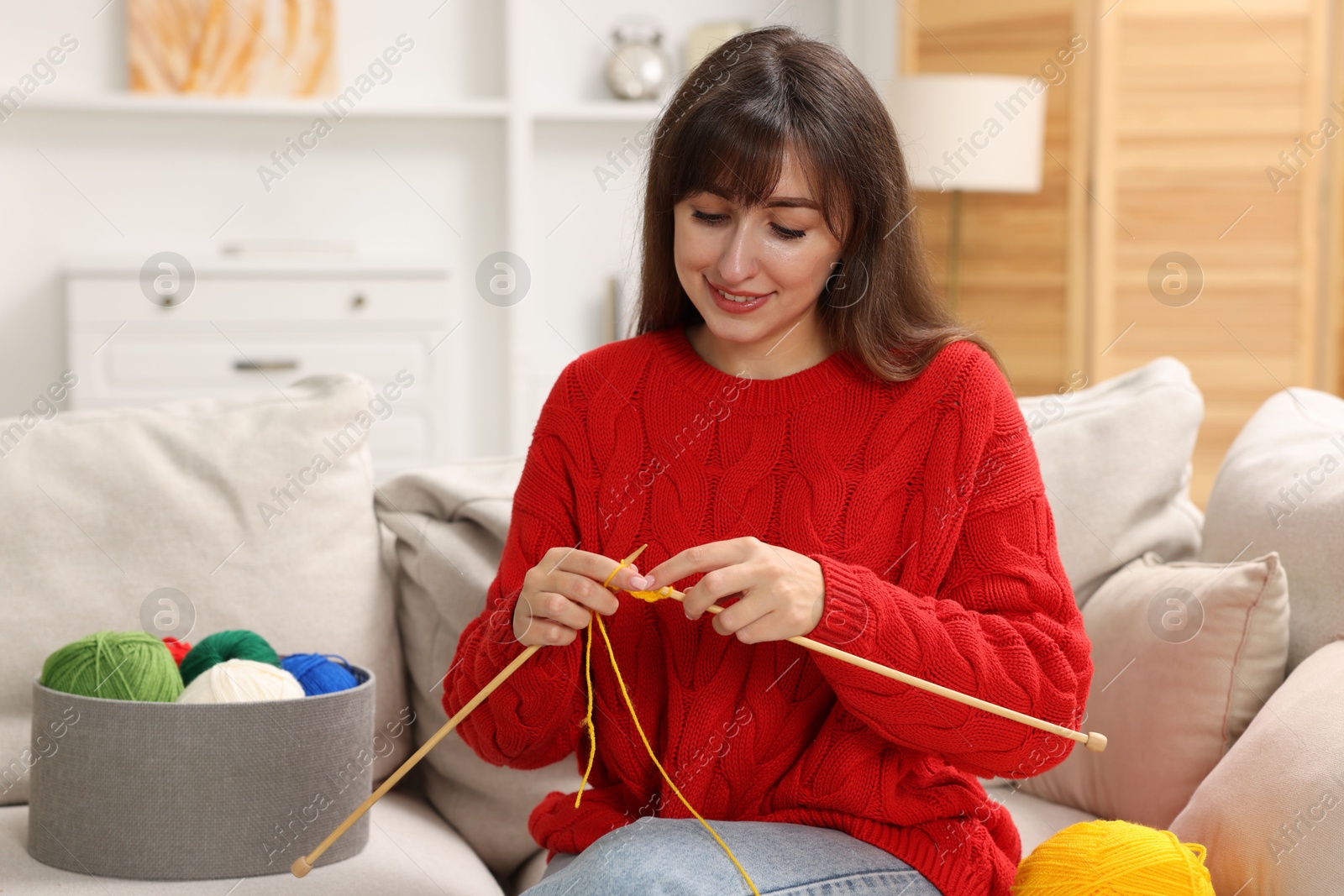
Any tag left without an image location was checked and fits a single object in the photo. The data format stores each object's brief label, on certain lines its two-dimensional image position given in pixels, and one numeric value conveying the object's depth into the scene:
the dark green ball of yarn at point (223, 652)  2.56
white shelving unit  5.79
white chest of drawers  5.26
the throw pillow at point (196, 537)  2.65
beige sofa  2.58
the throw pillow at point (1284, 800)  2.38
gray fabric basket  2.48
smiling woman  2.35
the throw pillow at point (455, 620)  2.73
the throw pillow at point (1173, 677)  2.58
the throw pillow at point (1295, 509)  2.60
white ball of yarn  2.51
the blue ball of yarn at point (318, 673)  2.56
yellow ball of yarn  2.40
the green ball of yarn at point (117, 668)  2.50
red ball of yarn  2.59
